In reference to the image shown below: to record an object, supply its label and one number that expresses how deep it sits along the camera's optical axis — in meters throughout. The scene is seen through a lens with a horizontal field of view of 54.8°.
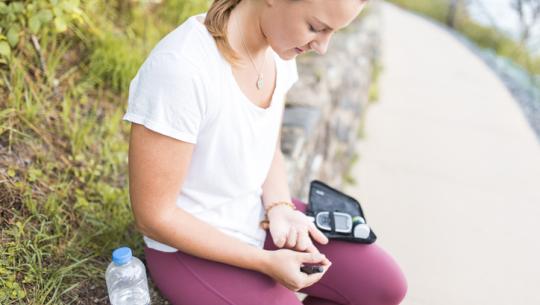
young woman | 1.27
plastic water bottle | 1.54
